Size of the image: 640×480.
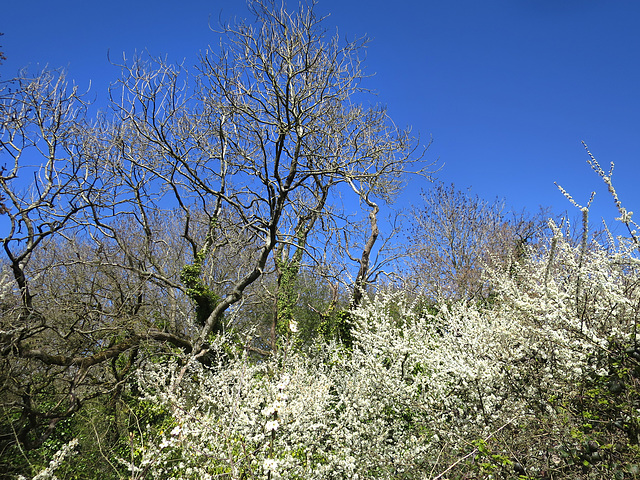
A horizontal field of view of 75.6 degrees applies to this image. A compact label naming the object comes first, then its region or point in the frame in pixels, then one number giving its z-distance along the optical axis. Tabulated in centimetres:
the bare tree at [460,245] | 1441
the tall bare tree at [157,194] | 516
